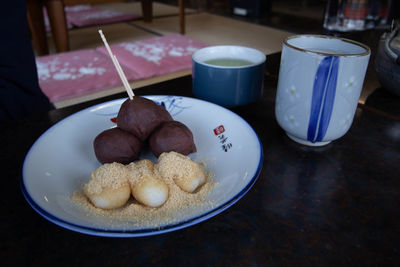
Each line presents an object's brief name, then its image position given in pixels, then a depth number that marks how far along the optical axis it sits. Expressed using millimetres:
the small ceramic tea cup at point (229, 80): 630
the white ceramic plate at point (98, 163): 348
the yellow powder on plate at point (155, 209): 361
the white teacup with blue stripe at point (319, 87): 452
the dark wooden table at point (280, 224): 355
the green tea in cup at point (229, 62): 708
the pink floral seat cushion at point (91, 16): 3209
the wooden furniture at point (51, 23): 2191
